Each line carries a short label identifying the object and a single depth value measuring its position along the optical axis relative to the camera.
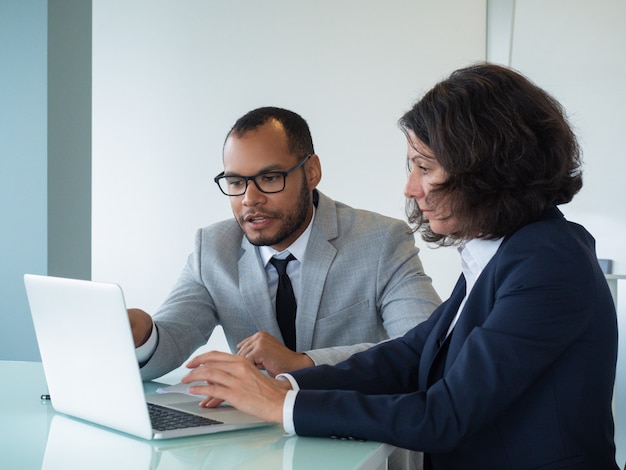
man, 2.34
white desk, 1.29
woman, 1.38
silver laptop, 1.40
